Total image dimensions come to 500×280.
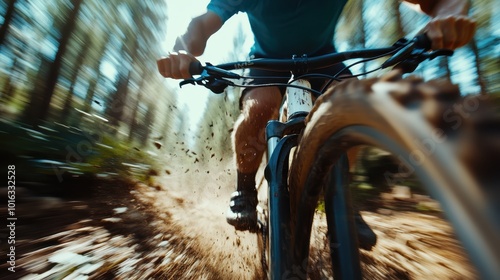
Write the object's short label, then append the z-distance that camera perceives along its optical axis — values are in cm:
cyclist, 190
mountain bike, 33
